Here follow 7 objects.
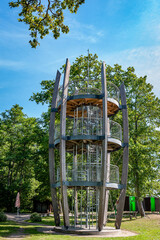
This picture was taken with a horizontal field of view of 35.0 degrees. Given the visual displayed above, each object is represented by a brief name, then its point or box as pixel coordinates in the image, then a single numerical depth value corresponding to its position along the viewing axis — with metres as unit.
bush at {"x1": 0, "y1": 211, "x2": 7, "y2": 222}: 22.75
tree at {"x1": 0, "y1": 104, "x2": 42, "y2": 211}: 37.44
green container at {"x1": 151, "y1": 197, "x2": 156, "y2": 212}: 34.78
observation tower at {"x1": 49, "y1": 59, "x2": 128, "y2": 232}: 14.89
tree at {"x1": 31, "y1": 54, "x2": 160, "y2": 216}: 27.47
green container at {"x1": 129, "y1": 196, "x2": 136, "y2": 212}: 28.72
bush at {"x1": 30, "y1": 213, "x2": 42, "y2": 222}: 24.05
